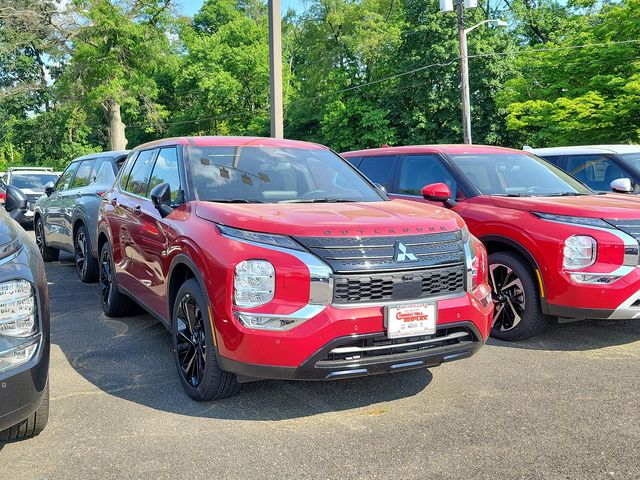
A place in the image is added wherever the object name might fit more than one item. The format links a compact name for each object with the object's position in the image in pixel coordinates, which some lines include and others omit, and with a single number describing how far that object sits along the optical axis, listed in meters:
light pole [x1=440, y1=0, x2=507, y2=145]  21.25
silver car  7.59
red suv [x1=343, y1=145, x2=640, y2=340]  4.66
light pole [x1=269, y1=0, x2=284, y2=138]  10.75
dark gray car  2.69
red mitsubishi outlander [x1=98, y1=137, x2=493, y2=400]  3.35
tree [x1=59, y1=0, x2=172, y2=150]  31.81
